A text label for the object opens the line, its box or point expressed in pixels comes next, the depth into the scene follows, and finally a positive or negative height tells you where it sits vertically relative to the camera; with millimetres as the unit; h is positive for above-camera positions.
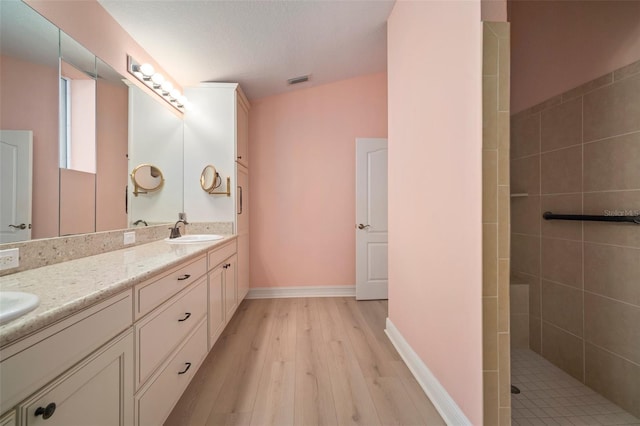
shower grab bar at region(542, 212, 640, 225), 1229 -17
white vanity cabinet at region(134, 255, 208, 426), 990 -612
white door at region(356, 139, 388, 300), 3016 +26
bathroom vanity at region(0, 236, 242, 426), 574 -410
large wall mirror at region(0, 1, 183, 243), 1012 +412
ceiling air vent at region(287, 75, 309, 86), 2816 +1591
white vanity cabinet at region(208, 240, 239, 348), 1762 -609
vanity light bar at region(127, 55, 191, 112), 1862 +1112
